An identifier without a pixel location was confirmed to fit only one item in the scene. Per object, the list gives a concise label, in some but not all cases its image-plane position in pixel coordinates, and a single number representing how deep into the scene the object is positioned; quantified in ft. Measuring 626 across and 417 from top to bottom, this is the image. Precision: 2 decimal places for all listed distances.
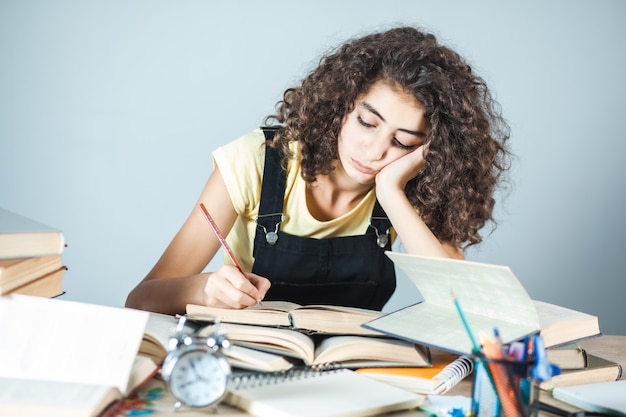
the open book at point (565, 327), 4.09
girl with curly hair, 6.14
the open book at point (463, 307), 3.83
